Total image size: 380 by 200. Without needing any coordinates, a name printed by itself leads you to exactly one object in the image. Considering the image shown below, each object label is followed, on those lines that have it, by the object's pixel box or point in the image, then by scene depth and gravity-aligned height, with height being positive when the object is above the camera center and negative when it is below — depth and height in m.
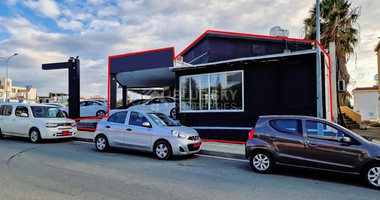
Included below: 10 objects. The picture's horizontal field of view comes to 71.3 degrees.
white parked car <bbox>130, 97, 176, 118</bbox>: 16.66 +0.11
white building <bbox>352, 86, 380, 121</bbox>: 27.09 +0.33
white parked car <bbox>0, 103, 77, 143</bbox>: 11.48 -0.66
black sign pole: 16.38 +1.57
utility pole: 9.41 +1.06
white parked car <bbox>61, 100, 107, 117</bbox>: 19.47 -0.15
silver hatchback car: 8.36 -0.92
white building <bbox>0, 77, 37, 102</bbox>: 81.89 +5.72
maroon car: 5.87 -0.99
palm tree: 21.02 +6.46
